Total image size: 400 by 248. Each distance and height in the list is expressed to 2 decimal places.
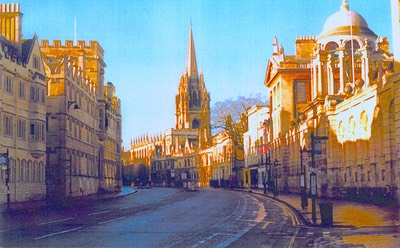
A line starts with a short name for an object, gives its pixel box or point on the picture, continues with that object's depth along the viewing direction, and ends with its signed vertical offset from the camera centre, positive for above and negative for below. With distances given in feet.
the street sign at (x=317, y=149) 81.05 +2.15
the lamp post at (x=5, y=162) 112.16 +1.68
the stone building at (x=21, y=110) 138.92 +14.28
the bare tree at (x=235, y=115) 331.18 +27.31
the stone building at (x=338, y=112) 111.14 +12.14
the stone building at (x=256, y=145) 281.07 +10.66
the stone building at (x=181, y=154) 541.99 +13.15
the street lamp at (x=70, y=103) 184.40 +19.71
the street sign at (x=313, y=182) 78.02 -2.14
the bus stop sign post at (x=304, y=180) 86.58 -2.26
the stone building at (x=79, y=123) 182.19 +15.93
